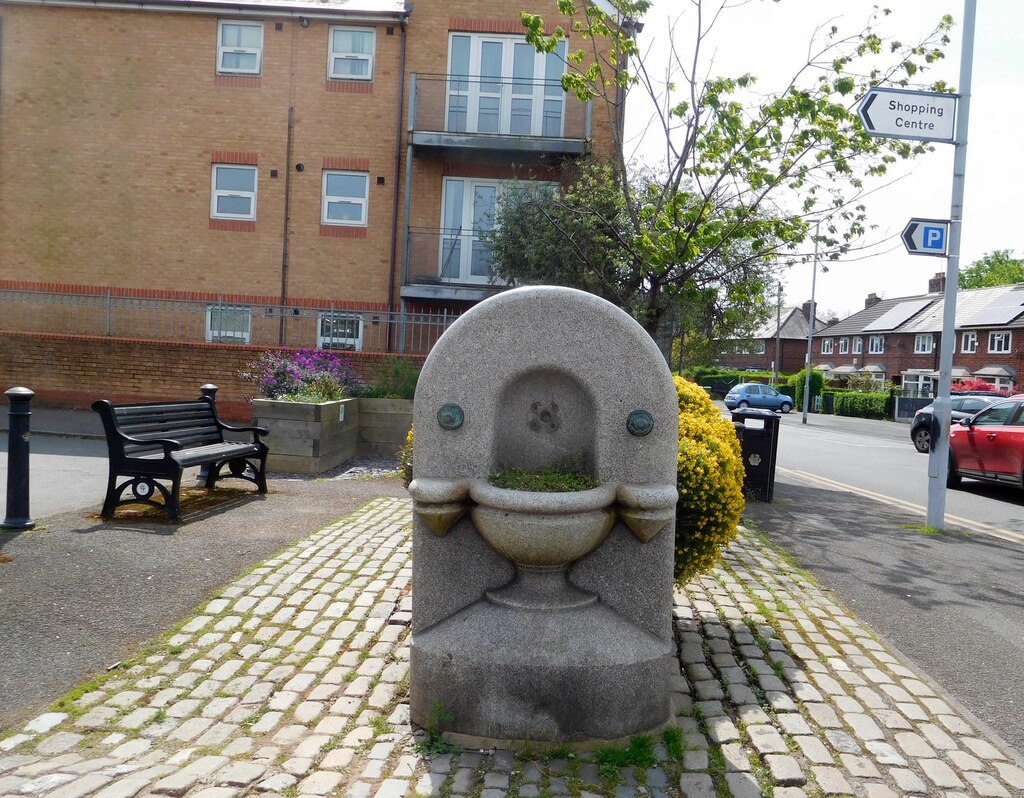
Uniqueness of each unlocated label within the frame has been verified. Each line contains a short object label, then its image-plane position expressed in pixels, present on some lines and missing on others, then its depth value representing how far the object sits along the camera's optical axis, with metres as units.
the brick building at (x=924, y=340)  46.09
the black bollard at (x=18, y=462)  6.35
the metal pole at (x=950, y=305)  8.53
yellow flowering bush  4.71
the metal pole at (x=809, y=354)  36.41
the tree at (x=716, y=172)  9.33
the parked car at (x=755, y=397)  43.44
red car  12.55
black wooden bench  7.11
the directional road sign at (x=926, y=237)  8.56
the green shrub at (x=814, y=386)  49.94
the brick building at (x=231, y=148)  19.44
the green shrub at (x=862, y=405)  45.09
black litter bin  10.46
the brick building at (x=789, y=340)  73.88
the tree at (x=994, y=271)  75.06
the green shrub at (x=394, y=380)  13.21
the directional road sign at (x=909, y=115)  7.98
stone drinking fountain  3.40
